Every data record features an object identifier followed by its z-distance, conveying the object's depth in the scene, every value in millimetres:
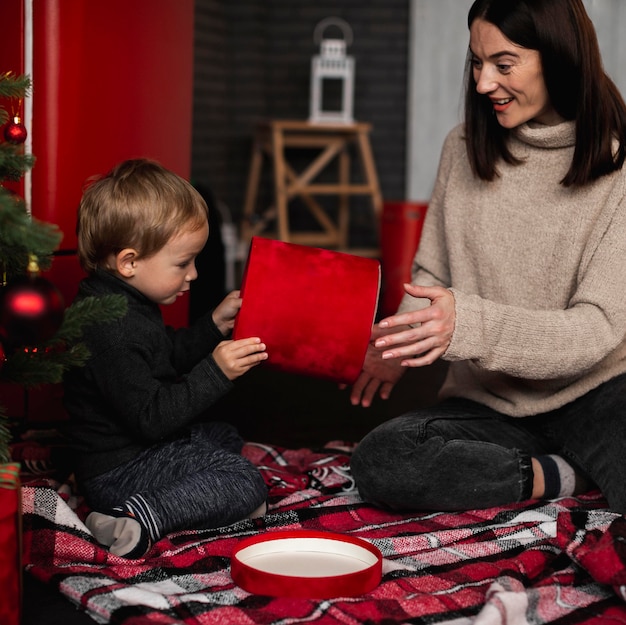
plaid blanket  1174
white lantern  4711
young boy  1456
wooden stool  4625
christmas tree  1003
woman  1498
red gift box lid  1197
